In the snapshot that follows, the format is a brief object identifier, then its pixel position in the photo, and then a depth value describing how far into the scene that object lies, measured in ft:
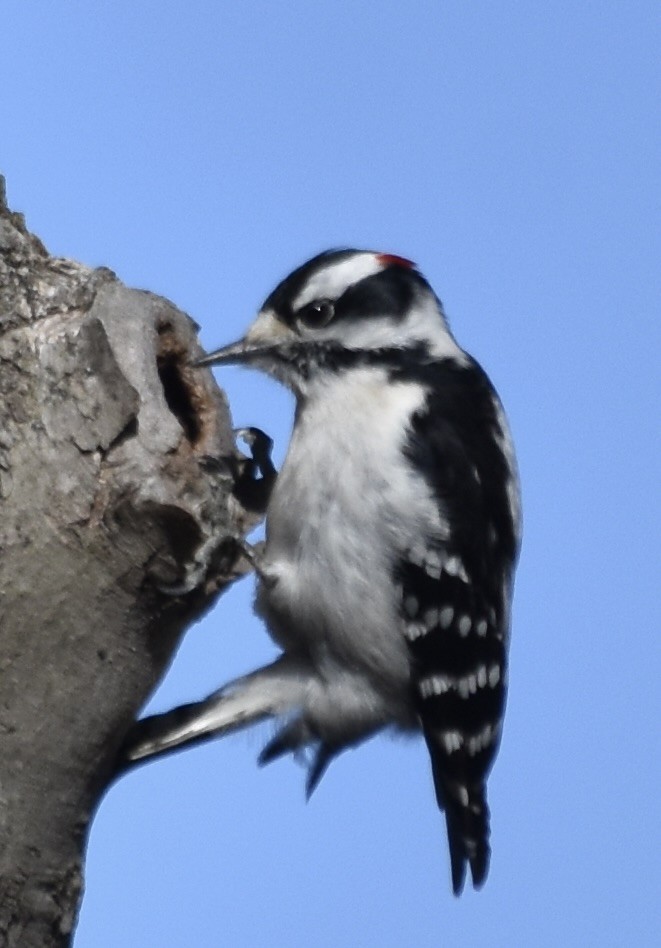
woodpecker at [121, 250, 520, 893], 20.84
